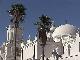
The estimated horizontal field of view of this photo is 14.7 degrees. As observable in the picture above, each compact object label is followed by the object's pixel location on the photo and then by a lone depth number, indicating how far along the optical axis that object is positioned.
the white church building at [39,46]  67.44
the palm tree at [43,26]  47.12
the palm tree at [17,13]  44.19
